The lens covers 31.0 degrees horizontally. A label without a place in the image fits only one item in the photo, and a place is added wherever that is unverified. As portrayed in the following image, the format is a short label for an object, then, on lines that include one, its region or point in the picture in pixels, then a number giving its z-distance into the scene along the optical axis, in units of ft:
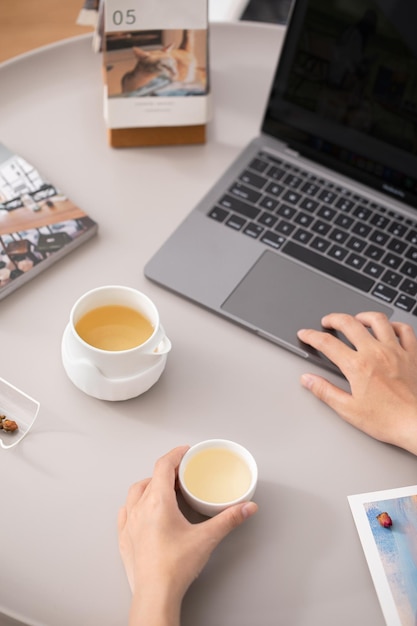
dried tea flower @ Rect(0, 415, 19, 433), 2.85
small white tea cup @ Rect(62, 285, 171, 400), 2.78
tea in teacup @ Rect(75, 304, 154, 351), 2.93
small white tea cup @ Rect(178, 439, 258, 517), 2.66
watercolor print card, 2.56
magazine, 3.25
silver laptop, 3.27
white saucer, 2.85
